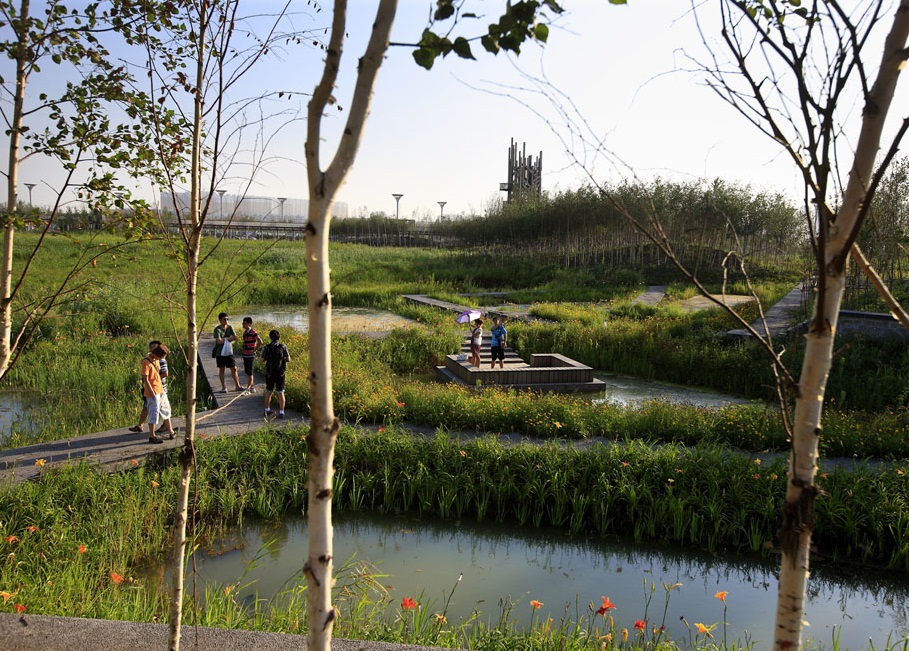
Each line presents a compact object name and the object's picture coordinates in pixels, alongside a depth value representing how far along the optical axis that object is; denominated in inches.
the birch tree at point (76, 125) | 121.7
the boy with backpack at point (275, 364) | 354.9
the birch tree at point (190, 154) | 109.7
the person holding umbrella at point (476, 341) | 491.5
